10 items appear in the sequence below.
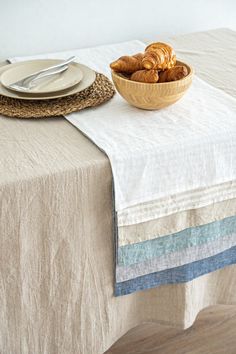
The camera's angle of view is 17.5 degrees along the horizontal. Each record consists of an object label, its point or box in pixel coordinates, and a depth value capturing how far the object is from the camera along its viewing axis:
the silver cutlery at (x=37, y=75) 2.01
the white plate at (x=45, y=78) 2.00
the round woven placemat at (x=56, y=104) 1.92
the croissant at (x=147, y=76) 1.87
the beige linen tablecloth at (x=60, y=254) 1.70
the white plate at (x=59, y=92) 1.96
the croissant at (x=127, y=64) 1.92
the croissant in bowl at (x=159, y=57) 1.88
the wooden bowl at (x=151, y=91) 1.86
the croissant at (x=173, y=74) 1.90
